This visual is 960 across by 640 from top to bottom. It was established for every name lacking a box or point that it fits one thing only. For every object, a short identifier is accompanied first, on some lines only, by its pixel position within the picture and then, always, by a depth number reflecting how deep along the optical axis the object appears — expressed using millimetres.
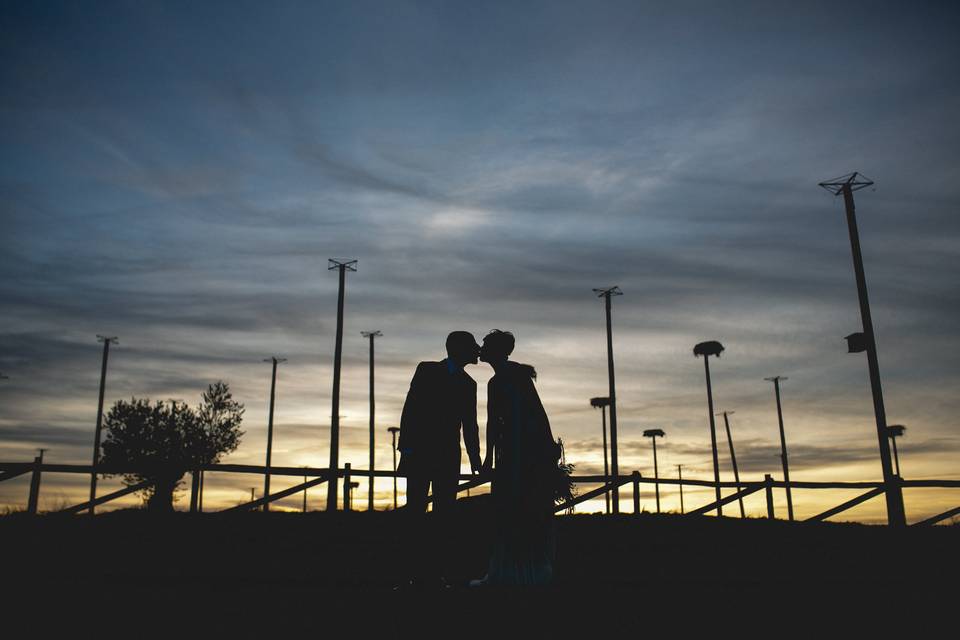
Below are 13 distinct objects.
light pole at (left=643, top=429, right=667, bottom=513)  79250
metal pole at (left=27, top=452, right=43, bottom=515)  12664
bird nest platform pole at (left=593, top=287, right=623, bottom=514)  35188
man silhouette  6512
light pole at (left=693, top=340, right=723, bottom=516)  50312
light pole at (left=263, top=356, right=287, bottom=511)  46375
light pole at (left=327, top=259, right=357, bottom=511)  31688
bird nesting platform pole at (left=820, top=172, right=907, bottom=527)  23641
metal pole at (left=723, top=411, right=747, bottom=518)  63953
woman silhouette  6844
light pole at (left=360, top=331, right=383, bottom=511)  39781
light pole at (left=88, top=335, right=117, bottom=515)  38394
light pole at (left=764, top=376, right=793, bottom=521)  54438
